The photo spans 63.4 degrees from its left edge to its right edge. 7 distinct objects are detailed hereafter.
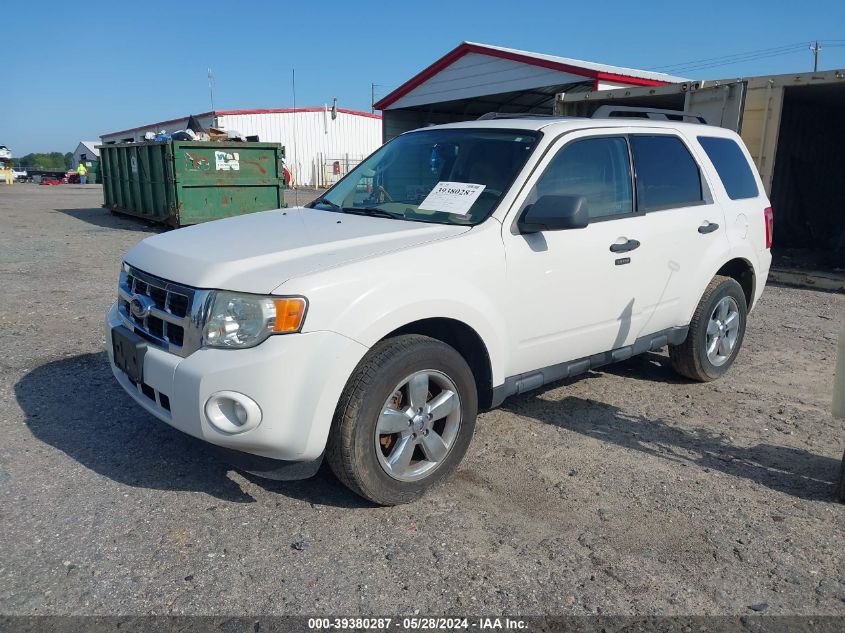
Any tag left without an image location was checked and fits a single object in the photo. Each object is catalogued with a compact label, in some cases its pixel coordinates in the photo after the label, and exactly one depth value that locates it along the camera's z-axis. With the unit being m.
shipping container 9.68
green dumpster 13.73
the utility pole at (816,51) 58.50
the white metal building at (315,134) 42.44
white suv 2.87
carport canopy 15.48
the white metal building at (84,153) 65.62
